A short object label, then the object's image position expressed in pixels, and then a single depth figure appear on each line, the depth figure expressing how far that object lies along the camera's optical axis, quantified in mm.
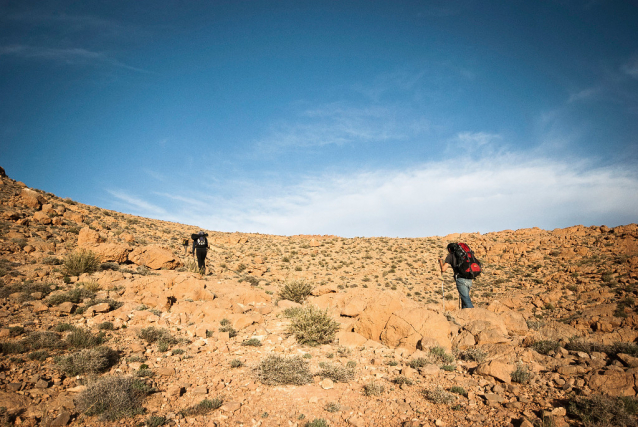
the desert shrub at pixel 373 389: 4773
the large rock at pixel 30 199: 18891
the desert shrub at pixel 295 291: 12133
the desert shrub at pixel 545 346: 5926
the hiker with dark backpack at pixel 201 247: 14417
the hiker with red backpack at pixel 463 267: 8648
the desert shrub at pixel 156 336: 6828
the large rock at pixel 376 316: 7664
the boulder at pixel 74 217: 20045
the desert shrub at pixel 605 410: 3453
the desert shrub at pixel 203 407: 4219
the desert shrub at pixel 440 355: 5933
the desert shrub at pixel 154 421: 3904
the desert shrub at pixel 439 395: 4410
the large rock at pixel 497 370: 4832
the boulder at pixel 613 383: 4000
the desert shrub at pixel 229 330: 7871
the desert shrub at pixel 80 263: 10469
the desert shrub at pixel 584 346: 5540
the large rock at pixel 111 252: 13013
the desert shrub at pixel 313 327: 7492
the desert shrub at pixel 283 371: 5293
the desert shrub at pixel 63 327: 6508
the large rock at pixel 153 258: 13930
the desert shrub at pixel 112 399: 4016
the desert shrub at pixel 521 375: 4723
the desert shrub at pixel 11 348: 5242
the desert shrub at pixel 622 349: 5277
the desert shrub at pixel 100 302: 7801
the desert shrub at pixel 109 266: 12052
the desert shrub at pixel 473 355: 5840
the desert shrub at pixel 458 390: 4609
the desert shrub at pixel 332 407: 4371
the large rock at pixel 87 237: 14203
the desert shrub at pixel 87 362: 4969
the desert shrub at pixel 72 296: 7887
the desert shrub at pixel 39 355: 5199
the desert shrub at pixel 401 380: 5092
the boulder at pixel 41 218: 16688
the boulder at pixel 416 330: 6691
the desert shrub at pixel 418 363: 5824
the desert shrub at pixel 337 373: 5375
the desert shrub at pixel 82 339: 5957
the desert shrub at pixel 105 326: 6918
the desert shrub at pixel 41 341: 5598
